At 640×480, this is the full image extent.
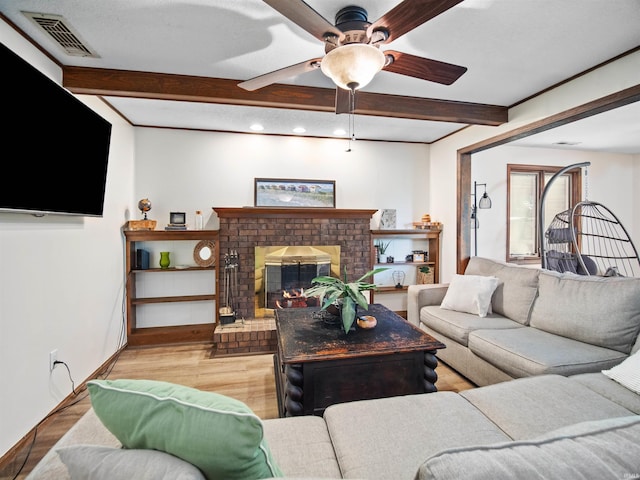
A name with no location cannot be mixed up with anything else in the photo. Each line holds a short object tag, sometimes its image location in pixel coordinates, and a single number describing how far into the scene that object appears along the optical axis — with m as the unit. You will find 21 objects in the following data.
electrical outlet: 2.21
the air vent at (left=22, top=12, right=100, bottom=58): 1.79
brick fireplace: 3.75
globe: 3.51
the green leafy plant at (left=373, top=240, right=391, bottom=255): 4.34
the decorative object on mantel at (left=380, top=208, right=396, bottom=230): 4.38
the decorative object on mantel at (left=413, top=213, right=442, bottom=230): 4.29
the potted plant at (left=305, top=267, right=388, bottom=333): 2.14
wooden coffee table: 1.86
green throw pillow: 0.70
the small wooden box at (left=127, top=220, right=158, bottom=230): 3.44
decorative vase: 3.61
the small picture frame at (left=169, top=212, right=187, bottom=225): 3.68
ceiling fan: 1.35
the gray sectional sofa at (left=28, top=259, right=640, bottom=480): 0.59
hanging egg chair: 4.73
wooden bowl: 2.29
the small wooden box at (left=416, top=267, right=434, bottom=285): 4.34
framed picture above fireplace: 3.99
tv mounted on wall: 1.66
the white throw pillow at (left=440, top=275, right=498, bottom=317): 2.94
